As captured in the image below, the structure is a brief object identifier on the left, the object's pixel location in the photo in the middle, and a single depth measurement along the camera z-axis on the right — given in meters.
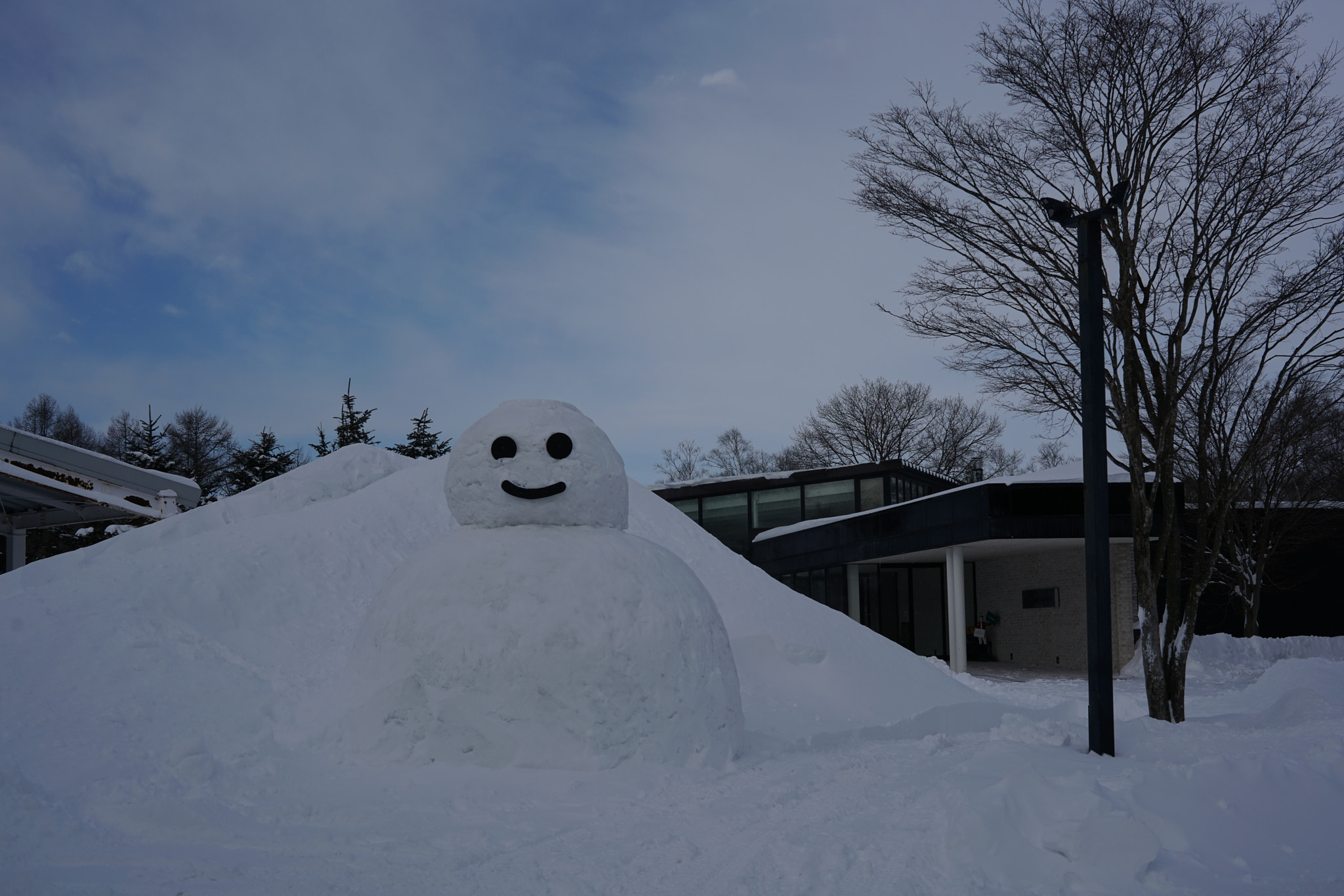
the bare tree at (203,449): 34.19
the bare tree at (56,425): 35.81
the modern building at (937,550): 17.39
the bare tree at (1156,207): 8.91
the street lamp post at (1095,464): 6.74
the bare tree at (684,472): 44.72
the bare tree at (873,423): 34.31
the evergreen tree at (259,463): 30.72
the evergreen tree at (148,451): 30.09
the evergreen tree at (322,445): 31.98
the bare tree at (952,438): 34.50
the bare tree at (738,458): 45.22
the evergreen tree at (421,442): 34.97
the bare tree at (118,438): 35.19
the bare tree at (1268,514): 19.30
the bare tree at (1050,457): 39.25
